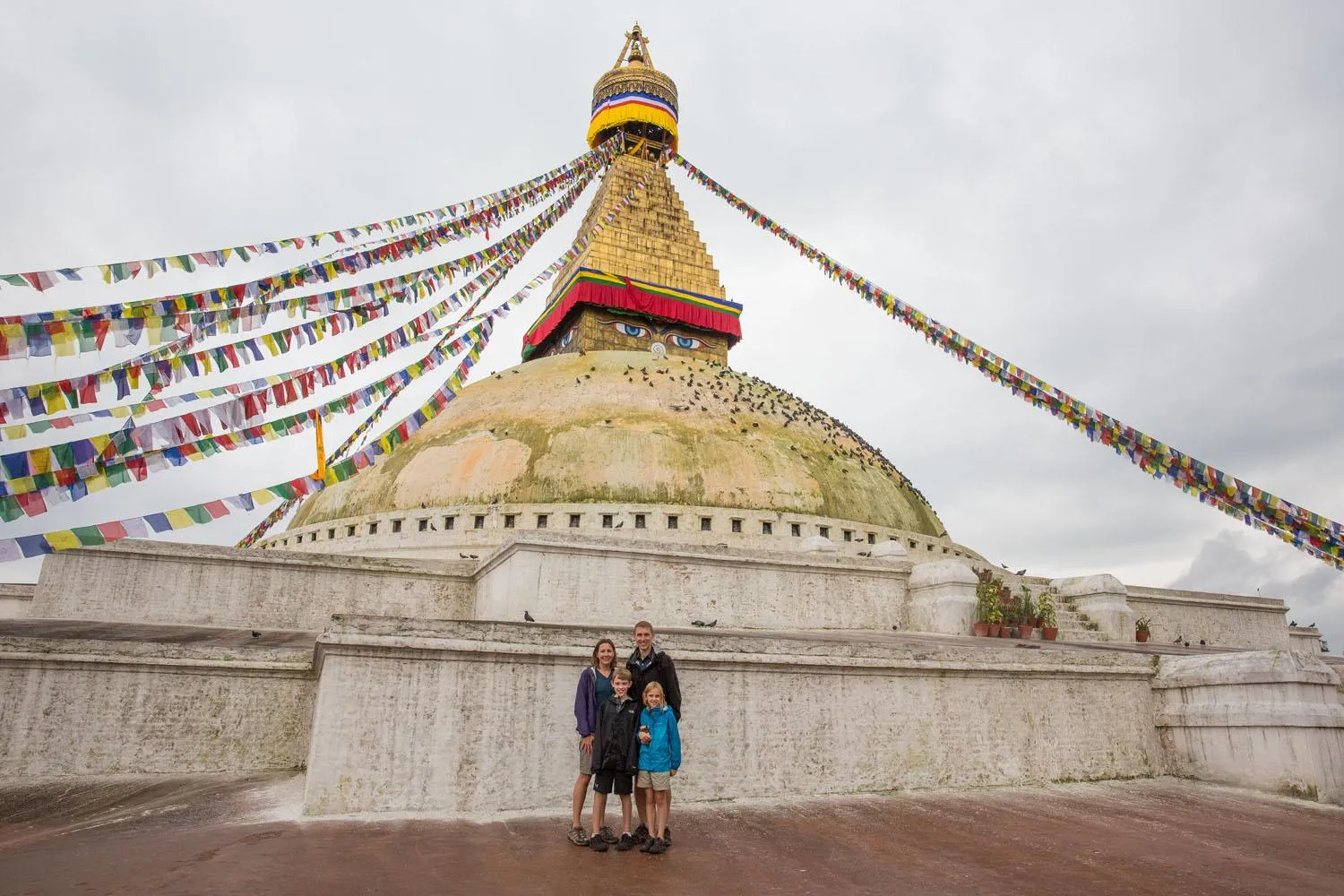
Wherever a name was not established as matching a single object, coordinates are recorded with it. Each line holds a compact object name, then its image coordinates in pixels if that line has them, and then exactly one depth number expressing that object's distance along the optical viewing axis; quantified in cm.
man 564
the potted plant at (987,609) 1347
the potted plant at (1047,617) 1368
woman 562
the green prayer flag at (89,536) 757
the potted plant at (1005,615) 1341
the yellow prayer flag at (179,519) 859
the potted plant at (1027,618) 1347
